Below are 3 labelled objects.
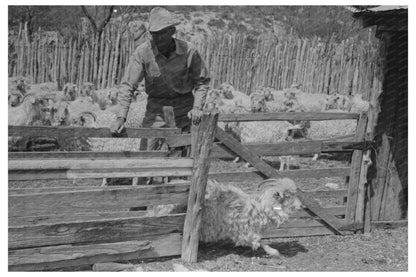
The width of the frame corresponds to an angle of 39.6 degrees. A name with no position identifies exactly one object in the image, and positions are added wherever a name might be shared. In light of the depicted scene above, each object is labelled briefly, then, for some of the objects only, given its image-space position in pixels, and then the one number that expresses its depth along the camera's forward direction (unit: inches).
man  228.8
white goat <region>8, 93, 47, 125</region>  451.2
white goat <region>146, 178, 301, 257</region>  215.6
